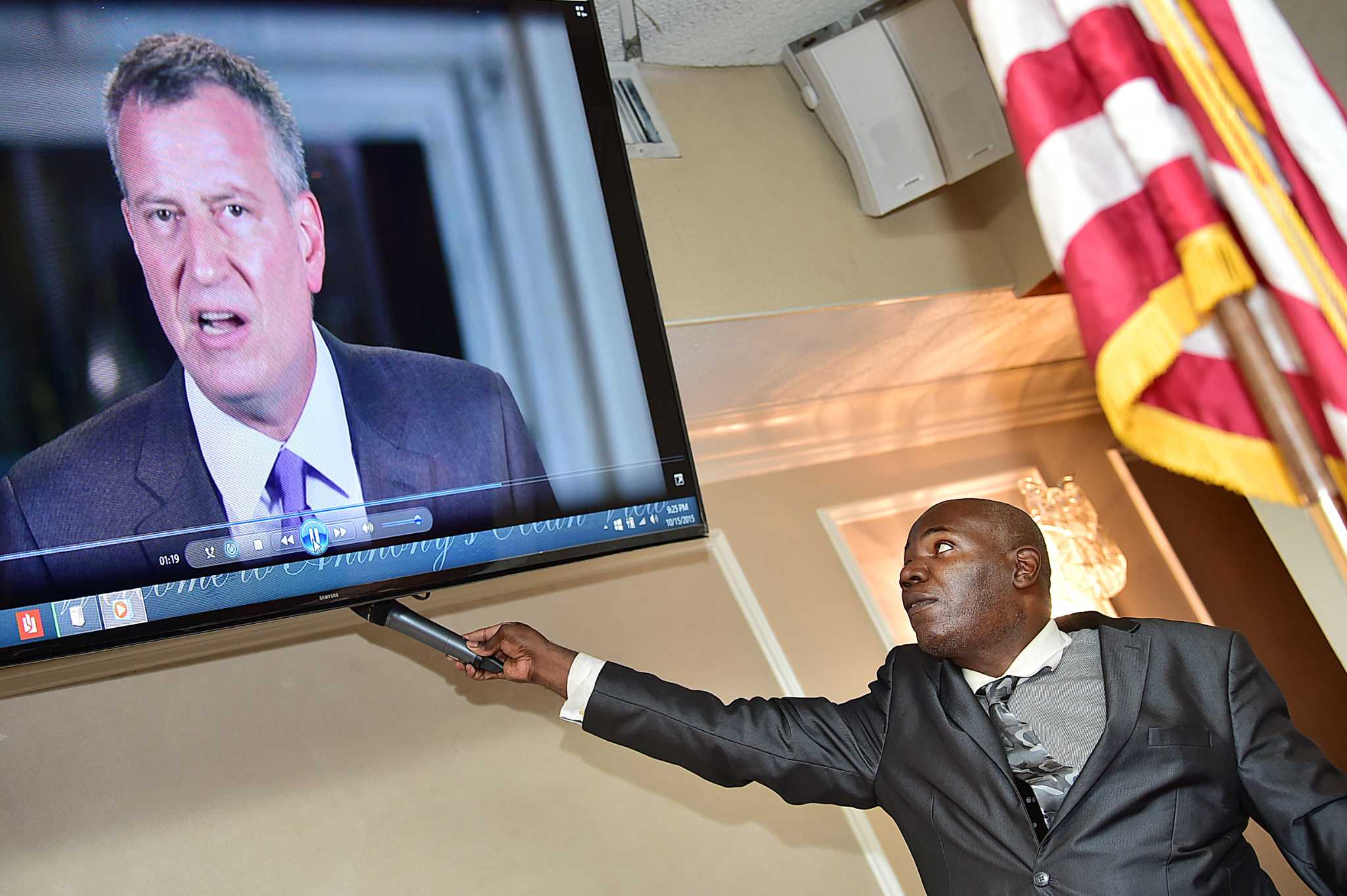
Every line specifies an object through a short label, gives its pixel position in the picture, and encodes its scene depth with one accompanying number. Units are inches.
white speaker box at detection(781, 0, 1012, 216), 105.3
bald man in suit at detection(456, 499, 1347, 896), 67.4
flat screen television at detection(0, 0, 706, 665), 65.6
